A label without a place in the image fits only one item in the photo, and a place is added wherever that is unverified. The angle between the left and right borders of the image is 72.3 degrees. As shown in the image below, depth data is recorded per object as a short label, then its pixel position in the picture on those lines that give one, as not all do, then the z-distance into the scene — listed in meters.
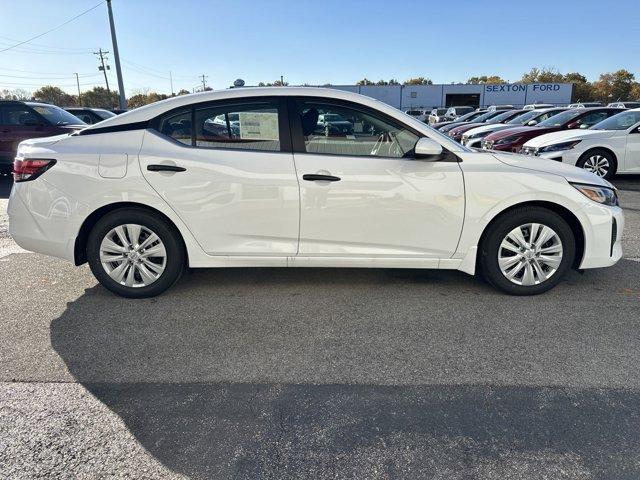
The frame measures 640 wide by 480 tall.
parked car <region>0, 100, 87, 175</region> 9.33
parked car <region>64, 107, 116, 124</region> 12.84
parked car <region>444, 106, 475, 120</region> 35.71
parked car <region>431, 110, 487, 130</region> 21.38
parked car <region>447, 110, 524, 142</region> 16.77
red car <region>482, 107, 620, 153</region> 10.63
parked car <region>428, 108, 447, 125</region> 38.09
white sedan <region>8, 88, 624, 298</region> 3.50
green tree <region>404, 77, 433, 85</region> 90.38
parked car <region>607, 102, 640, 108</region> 24.47
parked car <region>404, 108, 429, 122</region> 38.60
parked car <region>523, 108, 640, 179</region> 8.67
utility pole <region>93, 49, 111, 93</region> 50.13
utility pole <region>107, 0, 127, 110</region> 21.84
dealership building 55.53
